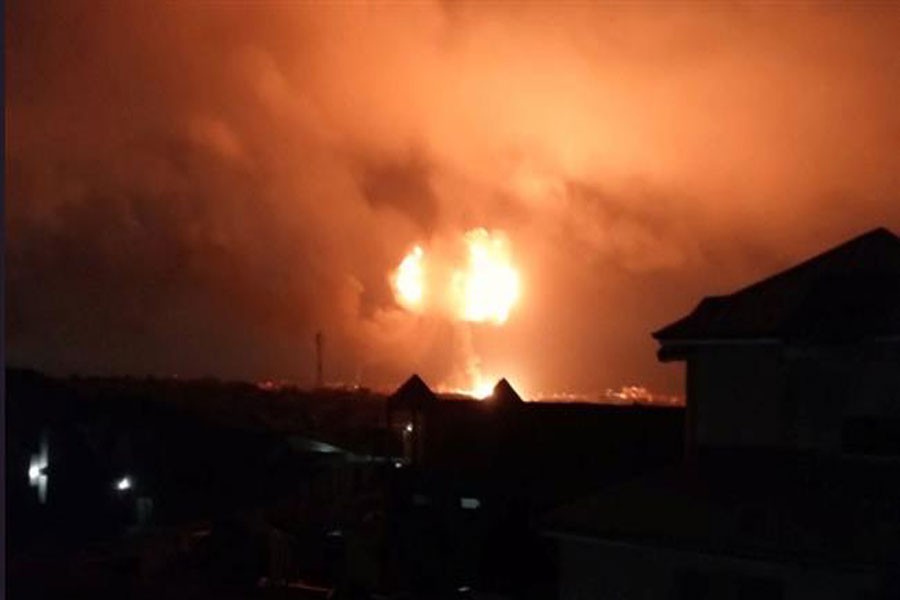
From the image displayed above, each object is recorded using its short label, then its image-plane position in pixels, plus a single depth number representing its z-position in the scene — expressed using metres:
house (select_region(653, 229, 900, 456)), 13.34
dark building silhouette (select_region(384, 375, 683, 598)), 22.02
